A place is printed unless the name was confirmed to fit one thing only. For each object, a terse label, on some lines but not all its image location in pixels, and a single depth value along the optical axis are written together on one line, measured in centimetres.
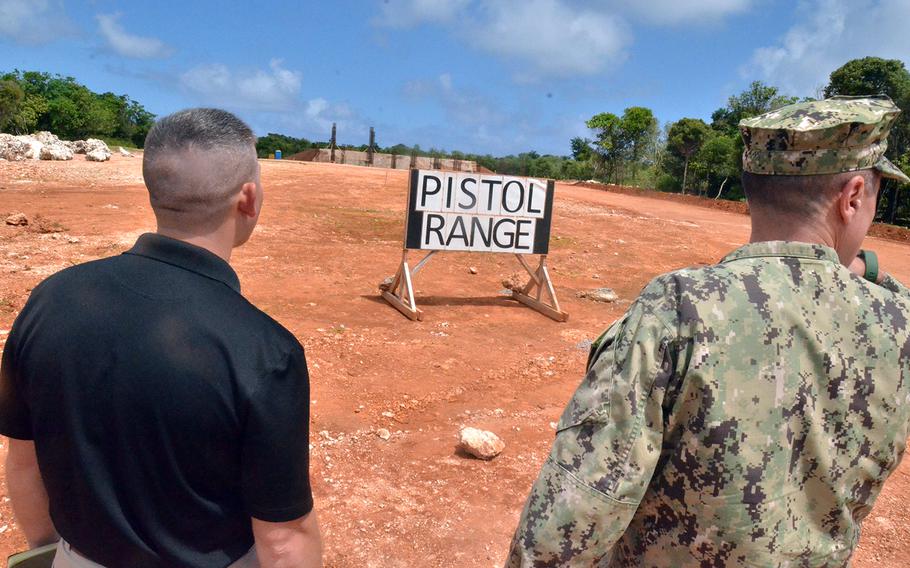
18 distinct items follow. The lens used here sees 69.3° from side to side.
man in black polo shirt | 133
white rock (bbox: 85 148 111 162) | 2481
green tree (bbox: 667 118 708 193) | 3607
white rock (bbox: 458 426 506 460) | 435
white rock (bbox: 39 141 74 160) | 2373
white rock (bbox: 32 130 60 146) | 2588
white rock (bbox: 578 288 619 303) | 971
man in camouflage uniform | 139
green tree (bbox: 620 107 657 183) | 4319
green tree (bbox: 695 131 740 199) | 3282
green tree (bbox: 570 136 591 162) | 5246
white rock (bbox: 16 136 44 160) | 2308
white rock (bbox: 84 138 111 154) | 2634
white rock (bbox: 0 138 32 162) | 2264
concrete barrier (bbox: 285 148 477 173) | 4775
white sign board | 800
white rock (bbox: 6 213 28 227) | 1088
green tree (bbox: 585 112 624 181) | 4456
